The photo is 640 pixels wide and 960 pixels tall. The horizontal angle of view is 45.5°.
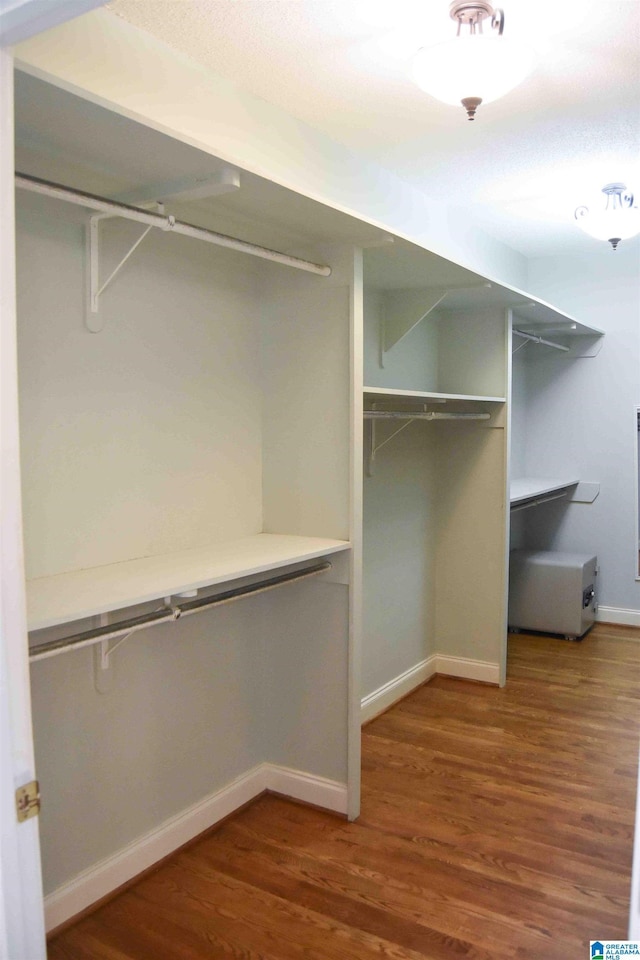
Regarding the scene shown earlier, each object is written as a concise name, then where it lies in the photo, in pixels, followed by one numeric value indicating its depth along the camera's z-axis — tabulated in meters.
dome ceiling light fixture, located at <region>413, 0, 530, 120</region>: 2.05
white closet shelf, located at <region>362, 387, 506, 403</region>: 2.76
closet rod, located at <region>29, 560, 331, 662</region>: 1.75
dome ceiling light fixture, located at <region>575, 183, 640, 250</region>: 3.66
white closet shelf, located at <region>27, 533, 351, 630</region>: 1.71
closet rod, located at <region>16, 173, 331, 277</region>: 1.71
